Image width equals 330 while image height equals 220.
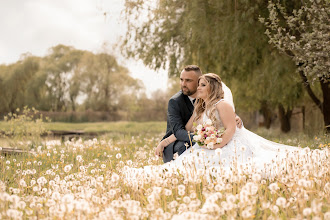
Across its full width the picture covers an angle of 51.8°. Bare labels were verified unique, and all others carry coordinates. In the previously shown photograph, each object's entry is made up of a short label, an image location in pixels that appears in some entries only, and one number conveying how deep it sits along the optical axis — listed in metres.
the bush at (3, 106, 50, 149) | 12.84
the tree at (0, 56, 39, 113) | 32.56
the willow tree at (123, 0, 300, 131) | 10.41
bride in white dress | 4.74
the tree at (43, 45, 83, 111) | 37.09
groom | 5.43
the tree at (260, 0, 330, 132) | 8.25
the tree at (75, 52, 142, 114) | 35.59
